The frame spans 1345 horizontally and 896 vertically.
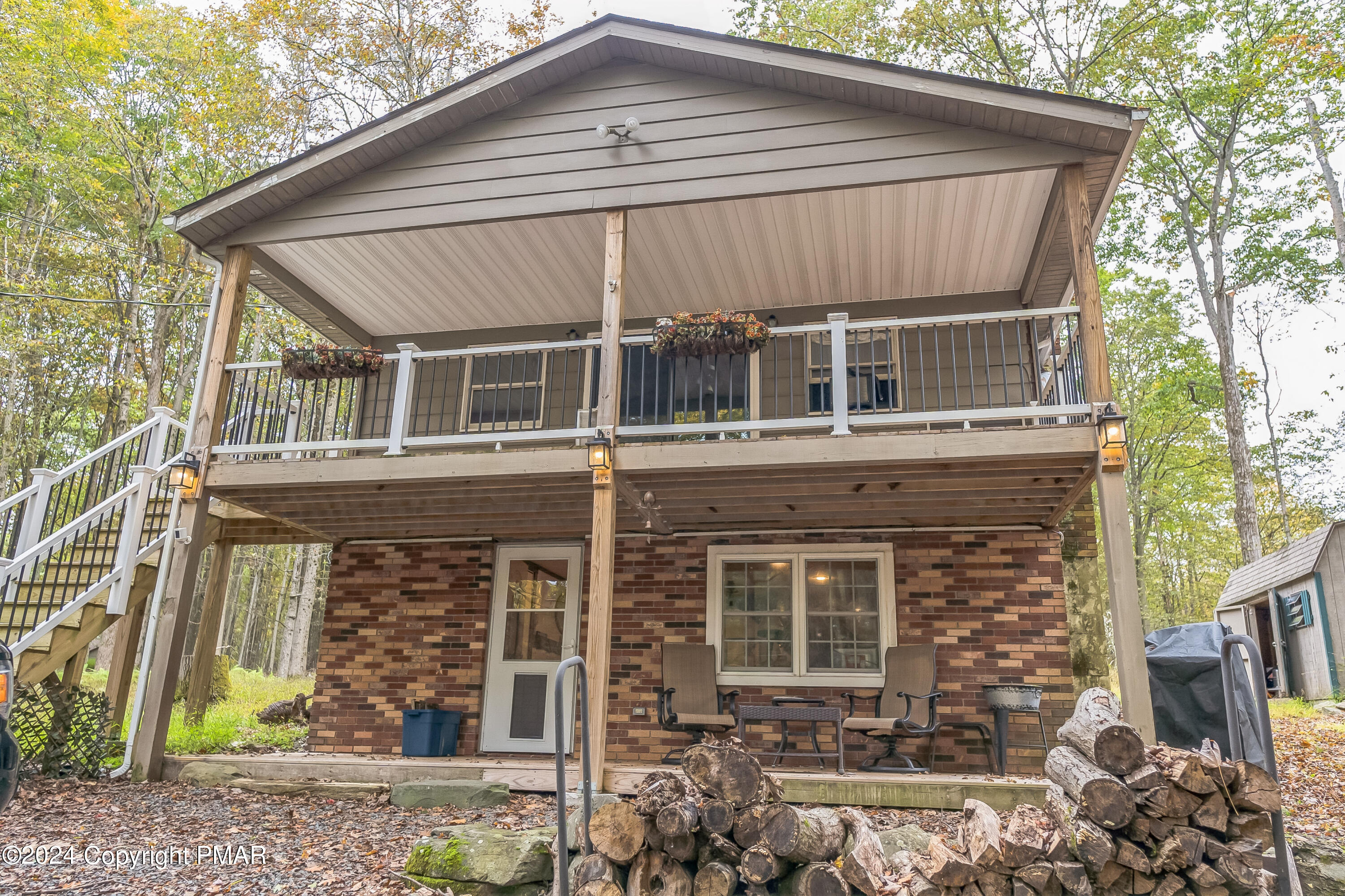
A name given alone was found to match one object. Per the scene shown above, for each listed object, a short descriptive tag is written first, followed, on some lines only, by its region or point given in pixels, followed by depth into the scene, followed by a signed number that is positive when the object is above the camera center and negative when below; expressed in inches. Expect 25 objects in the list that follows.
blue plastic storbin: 299.4 -23.3
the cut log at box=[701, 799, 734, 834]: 141.3 -23.1
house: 232.5 +95.0
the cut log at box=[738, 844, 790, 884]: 137.4 -29.9
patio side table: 232.1 -10.4
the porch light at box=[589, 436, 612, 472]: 229.3 +56.3
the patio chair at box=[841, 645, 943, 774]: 245.0 -7.4
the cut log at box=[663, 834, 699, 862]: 140.7 -28.0
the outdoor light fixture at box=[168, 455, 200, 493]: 253.6 +53.2
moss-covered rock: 154.9 -34.3
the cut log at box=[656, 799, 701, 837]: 137.2 -23.1
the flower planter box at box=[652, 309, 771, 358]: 236.5 +91.4
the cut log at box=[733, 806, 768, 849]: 141.1 -24.7
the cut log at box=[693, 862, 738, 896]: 138.9 -32.9
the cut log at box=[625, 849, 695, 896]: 138.9 -32.7
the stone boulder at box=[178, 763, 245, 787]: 243.1 -32.2
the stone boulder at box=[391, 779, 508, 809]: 223.9 -33.0
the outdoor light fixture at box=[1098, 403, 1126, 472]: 205.8 +57.8
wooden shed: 444.1 +45.6
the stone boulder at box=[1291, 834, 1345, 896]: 157.6 -32.1
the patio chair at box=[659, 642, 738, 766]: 276.2 -4.9
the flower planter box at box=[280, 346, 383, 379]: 269.7 +92.1
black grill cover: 265.9 -2.3
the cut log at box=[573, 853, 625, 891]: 137.5 -31.6
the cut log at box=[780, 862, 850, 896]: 136.4 -32.0
